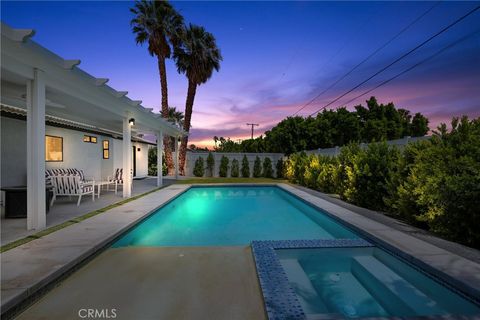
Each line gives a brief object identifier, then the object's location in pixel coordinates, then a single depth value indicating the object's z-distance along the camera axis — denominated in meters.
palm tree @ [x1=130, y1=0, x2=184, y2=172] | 17.45
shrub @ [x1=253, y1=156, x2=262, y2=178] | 22.47
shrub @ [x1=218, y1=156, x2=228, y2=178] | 22.45
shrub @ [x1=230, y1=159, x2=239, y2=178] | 22.42
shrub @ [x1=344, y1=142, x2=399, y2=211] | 8.06
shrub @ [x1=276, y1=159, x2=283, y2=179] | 21.89
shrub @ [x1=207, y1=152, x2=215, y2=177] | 22.52
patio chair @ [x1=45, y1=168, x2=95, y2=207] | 8.17
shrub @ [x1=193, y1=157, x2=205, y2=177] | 22.23
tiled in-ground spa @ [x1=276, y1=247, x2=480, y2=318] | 3.19
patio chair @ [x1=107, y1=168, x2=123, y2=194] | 11.82
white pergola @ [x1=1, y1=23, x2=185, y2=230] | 4.44
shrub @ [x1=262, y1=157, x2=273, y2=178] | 22.42
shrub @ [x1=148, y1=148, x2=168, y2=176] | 22.13
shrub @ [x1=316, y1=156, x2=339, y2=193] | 11.13
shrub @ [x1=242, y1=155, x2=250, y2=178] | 22.39
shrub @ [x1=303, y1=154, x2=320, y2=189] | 13.44
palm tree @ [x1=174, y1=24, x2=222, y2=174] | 19.22
